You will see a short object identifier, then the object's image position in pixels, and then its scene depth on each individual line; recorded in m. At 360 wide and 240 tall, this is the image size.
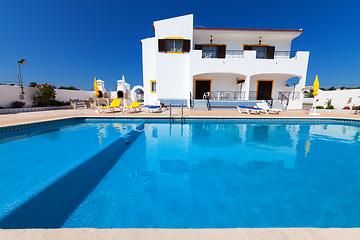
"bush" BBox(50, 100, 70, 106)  13.34
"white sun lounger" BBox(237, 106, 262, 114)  10.33
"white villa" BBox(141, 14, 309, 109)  13.11
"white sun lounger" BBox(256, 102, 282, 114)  10.60
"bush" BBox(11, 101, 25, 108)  10.82
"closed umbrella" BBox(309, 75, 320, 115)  10.20
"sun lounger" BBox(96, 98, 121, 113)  10.87
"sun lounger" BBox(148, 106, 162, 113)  10.77
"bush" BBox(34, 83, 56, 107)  12.19
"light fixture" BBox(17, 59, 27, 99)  11.42
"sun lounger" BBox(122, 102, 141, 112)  10.90
